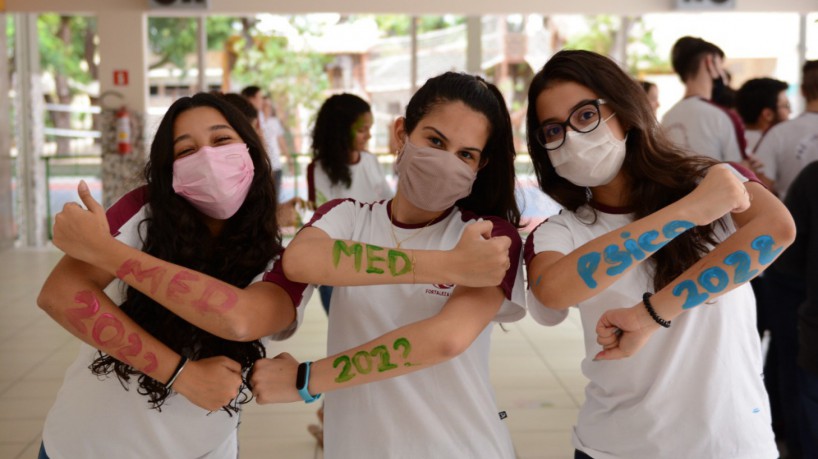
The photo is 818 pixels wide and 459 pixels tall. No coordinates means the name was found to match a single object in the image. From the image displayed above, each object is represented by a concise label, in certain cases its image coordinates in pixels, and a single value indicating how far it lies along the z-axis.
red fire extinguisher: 9.16
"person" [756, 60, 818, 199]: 4.11
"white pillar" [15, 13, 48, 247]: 9.78
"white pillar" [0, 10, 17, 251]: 9.52
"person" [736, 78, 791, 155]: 5.05
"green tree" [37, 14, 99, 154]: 10.27
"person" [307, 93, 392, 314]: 4.71
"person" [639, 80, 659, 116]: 5.50
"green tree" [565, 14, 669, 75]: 10.50
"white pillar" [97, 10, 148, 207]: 9.31
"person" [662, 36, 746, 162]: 4.23
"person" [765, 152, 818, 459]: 2.55
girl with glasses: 1.58
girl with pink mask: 1.53
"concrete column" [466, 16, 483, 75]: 10.30
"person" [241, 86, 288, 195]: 6.76
